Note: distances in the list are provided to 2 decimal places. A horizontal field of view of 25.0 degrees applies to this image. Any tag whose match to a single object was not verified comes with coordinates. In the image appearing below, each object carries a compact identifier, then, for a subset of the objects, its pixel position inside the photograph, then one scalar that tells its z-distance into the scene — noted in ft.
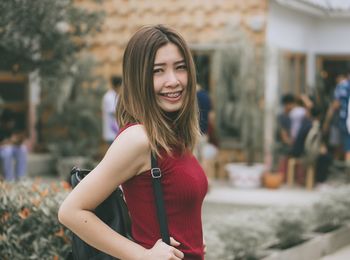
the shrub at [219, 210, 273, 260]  22.36
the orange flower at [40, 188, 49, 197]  17.75
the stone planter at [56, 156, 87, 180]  49.14
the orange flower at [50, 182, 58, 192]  18.96
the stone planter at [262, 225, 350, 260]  23.81
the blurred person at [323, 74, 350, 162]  48.67
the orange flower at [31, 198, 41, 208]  17.30
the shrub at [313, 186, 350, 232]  29.17
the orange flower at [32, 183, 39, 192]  18.67
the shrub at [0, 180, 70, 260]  16.97
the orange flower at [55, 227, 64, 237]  16.78
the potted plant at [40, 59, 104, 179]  50.34
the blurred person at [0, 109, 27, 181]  40.32
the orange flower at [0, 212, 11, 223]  17.39
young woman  8.70
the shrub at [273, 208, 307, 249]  25.35
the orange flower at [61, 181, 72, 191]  19.56
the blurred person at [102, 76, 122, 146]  41.02
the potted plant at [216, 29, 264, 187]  46.88
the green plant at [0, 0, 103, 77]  24.20
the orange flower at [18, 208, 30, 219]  17.22
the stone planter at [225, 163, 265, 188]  46.70
